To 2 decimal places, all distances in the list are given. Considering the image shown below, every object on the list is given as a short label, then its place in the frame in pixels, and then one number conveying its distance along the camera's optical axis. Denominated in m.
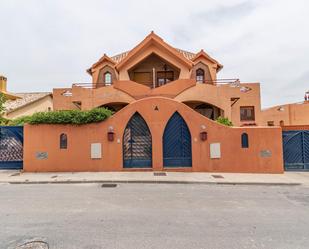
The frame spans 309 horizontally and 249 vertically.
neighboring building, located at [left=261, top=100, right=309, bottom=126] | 24.03
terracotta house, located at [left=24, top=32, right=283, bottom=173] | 11.34
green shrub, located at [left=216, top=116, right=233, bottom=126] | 14.56
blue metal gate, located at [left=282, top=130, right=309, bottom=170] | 11.70
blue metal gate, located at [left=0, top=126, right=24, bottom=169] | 12.24
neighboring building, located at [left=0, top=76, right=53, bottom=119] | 24.65
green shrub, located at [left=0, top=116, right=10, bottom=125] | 15.92
